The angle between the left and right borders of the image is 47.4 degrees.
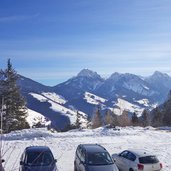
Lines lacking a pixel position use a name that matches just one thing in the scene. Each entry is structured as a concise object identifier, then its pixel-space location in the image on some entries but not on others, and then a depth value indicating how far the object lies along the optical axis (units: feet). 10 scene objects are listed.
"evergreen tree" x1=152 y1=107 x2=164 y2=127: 160.99
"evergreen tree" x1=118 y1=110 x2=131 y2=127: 145.42
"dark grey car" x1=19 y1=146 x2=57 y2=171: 30.47
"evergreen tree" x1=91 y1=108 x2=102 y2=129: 148.37
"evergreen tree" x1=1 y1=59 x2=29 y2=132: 104.11
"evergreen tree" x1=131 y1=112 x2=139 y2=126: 158.32
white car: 34.77
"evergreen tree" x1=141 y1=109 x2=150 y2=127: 177.02
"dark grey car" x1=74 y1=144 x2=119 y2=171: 31.91
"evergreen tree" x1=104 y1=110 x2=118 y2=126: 150.59
